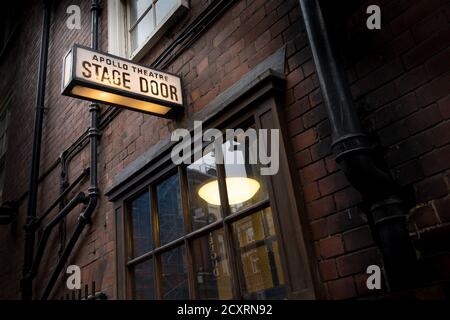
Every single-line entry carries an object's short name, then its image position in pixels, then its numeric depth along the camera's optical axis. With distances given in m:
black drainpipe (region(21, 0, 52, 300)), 4.97
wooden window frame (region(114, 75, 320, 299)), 2.12
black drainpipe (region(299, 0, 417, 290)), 1.67
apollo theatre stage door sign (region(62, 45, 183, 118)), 2.88
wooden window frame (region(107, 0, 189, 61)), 3.59
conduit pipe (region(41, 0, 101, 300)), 4.10
